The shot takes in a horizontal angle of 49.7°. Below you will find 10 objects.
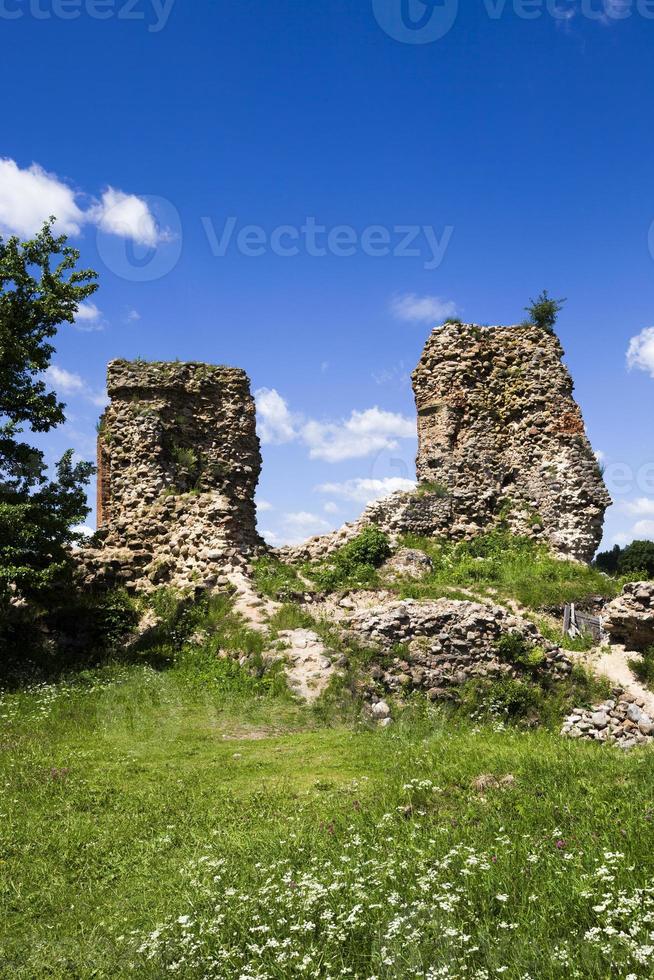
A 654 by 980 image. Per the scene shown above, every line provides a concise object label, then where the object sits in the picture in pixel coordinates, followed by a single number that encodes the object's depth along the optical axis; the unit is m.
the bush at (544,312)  25.78
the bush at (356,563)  20.22
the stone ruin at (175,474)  18.94
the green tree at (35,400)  14.82
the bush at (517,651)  12.68
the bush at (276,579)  17.61
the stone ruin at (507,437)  23.30
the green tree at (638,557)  37.62
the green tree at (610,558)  42.69
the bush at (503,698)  11.88
